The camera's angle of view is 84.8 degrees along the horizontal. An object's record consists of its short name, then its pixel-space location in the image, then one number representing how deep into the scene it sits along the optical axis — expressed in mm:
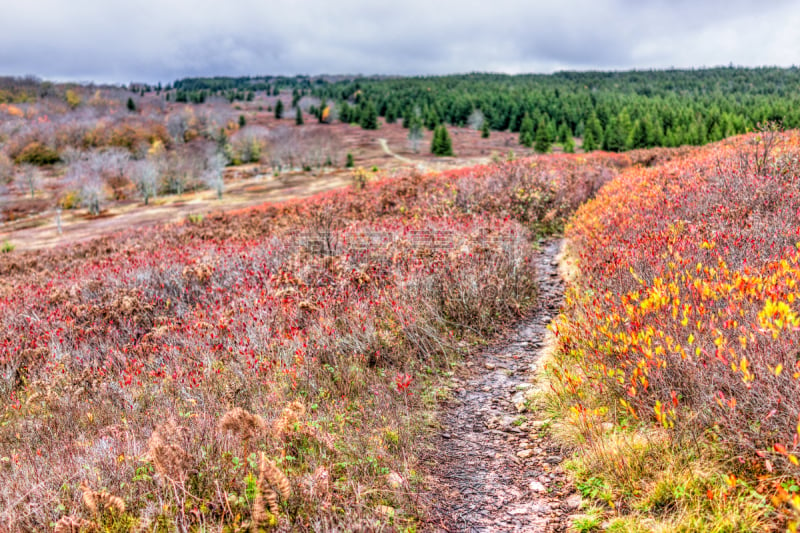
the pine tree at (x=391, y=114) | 106375
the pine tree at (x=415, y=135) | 77456
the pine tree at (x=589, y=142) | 62625
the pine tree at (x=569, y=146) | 60488
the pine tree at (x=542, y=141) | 63469
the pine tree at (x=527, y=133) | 76312
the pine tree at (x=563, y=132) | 79062
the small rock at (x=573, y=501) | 3186
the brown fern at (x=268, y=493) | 2703
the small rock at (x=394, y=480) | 3332
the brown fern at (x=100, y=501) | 2779
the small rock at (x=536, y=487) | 3463
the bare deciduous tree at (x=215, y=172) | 59425
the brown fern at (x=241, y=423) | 3412
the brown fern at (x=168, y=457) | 3006
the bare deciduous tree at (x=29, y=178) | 68544
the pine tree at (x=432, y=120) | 95712
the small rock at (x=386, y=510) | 3027
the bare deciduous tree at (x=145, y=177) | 62125
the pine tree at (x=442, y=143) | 70075
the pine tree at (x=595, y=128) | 65062
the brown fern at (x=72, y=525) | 2650
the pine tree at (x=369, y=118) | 98562
